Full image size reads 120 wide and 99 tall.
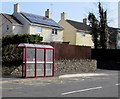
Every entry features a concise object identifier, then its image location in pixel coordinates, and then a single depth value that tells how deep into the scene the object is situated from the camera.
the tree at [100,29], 45.09
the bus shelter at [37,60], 16.95
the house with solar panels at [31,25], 40.33
